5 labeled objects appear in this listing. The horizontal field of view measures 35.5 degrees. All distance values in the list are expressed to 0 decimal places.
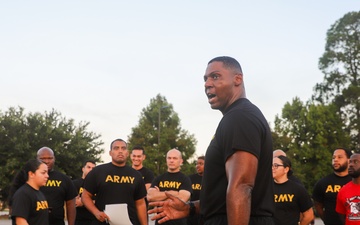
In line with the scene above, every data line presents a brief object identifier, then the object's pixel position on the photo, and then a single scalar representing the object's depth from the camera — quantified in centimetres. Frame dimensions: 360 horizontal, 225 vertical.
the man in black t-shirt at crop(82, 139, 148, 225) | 973
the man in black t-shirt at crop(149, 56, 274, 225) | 363
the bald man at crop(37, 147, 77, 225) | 1036
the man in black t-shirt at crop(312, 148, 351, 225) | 1062
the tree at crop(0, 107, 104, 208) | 3662
